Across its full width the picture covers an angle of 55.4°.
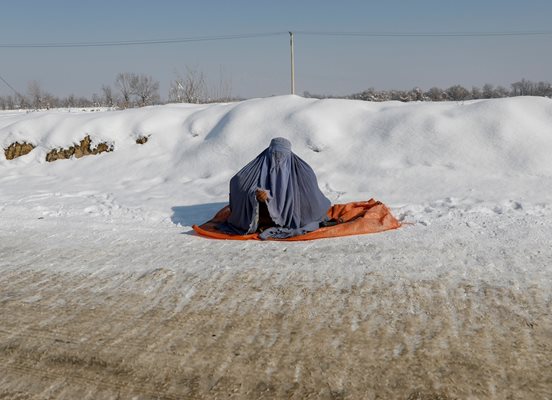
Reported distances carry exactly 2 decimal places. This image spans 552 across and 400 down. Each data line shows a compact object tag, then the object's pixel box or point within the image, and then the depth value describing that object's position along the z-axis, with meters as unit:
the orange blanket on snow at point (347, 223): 5.13
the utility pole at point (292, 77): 28.61
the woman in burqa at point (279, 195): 5.29
